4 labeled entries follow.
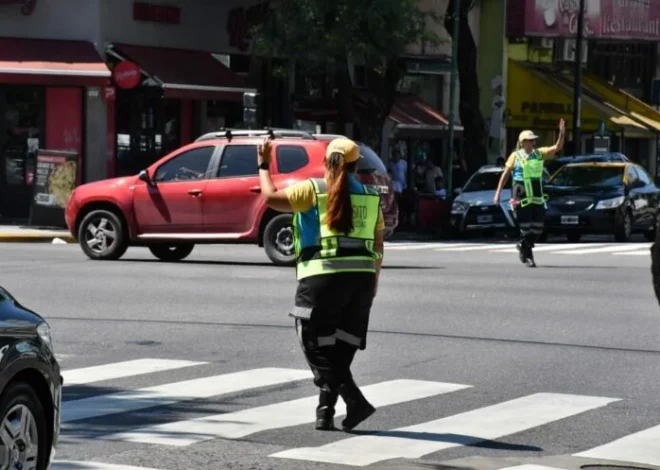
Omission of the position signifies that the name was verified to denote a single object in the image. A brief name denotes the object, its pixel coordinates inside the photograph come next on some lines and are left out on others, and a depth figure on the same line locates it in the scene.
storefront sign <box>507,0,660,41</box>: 53.69
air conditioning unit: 58.02
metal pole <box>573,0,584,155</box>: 47.31
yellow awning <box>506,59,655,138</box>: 54.38
